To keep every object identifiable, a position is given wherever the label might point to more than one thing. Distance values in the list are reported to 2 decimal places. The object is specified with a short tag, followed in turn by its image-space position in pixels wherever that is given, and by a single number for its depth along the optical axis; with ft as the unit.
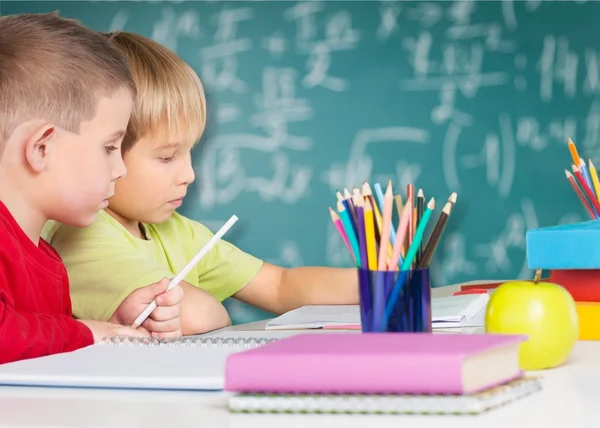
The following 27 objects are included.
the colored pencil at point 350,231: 4.32
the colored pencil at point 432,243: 4.28
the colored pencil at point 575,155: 7.16
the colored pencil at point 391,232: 4.43
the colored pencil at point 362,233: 4.26
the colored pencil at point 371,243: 4.26
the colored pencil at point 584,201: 7.25
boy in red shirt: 5.05
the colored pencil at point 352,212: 4.33
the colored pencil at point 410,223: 4.29
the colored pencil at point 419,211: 4.32
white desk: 3.36
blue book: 4.71
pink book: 3.38
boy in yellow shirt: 5.76
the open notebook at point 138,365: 3.77
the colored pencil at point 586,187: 7.10
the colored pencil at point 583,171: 7.34
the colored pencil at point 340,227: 4.41
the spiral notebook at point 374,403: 3.35
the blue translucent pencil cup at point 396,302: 4.26
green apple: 4.02
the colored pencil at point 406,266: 4.25
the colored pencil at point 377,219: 4.33
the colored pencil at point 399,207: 4.32
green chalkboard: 12.93
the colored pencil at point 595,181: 7.51
